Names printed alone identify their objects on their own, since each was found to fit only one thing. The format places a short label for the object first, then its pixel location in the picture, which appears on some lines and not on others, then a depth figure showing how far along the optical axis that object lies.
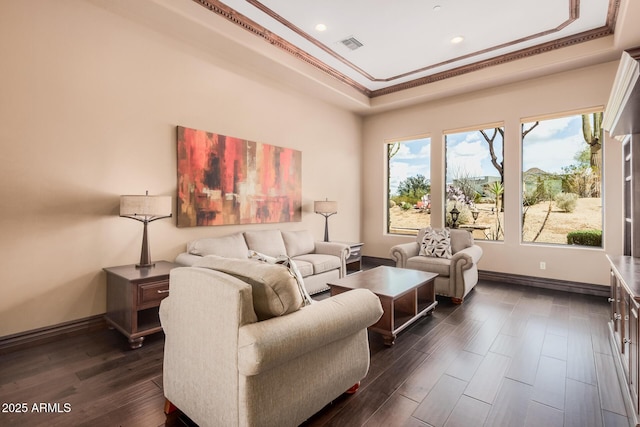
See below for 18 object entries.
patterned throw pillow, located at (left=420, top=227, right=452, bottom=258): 4.42
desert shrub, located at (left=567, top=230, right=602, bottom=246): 4.40
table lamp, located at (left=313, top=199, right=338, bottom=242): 5.18
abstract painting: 3.75
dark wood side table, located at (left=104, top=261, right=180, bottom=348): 2.68
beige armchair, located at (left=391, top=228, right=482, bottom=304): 3.88
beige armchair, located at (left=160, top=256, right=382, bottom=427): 1.40
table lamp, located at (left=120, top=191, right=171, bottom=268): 2.89
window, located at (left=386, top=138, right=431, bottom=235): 6.01
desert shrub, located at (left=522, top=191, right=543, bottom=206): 4.84
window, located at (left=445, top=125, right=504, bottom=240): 5.18
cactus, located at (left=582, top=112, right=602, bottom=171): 4.36
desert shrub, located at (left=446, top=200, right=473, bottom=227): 5.52
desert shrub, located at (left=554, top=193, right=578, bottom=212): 4.57
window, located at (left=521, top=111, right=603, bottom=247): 4.42
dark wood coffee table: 2.79
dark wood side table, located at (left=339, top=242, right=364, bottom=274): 5.10
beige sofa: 3.61
